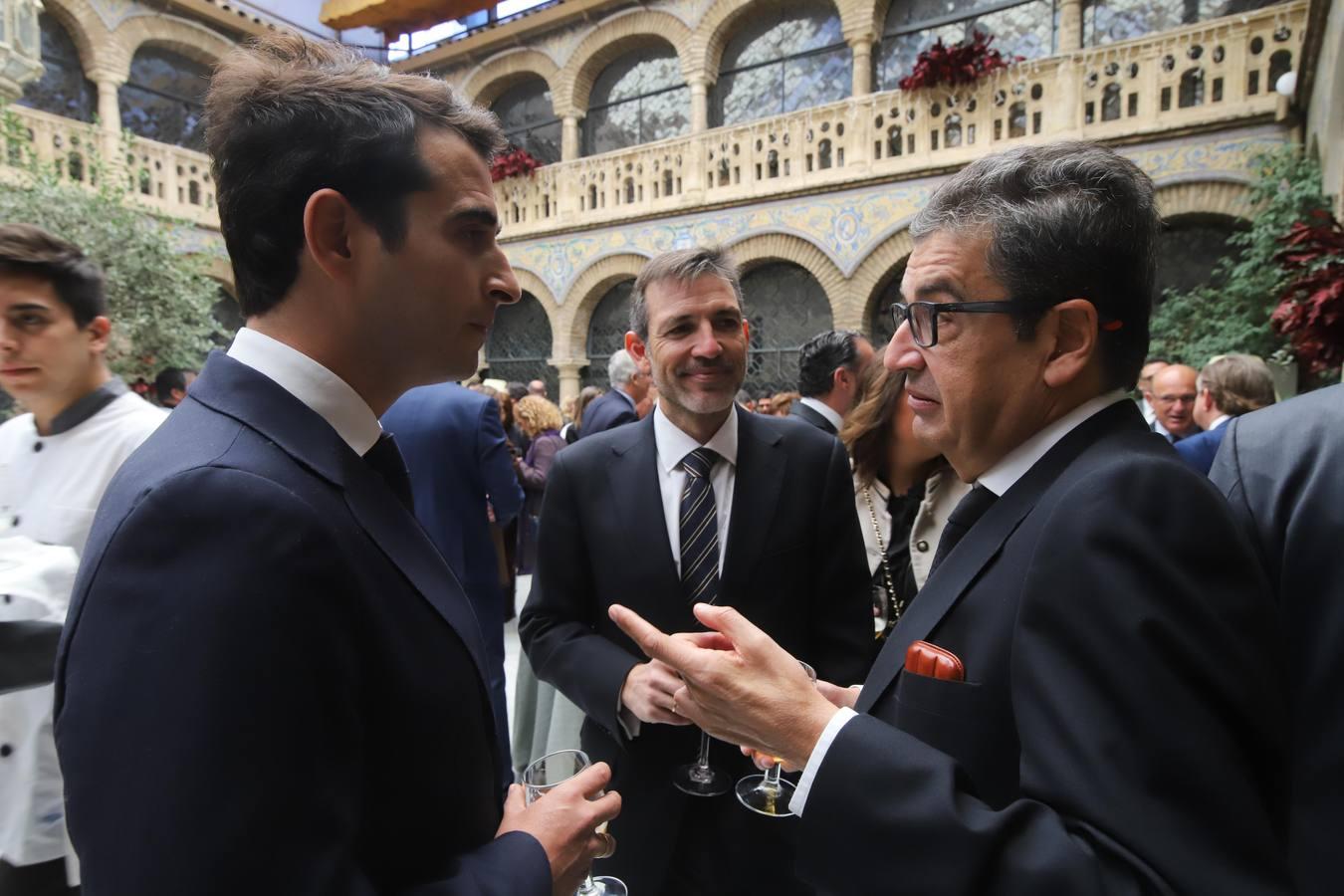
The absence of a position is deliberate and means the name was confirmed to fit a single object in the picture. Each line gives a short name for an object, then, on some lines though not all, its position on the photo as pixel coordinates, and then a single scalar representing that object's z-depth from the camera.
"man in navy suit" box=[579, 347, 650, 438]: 4.69
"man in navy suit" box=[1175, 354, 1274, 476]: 3.74
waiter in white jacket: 1.74
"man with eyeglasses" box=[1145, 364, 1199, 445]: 4.70
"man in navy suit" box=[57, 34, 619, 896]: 0.68
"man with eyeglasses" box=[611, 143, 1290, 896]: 0.80
